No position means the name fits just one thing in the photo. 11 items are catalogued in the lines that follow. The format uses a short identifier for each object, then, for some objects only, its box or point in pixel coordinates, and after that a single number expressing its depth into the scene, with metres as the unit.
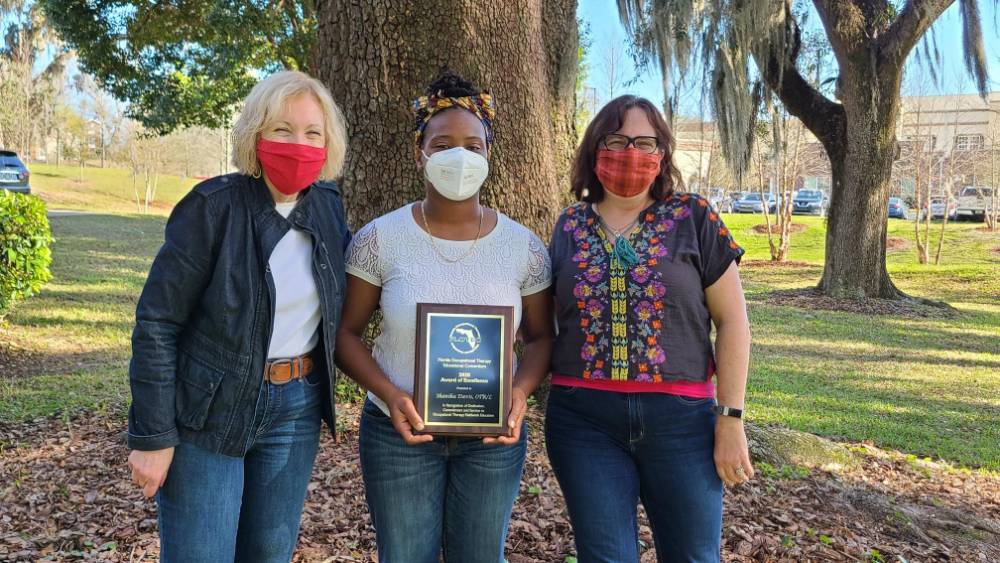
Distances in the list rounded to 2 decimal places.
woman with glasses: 2.43
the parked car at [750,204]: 40.84
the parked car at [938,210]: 32.90
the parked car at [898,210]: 35.44
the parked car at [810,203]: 39.31
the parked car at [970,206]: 33.62
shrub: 7.74
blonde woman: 2.17
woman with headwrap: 2.34
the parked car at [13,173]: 19.70
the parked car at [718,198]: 35.19
